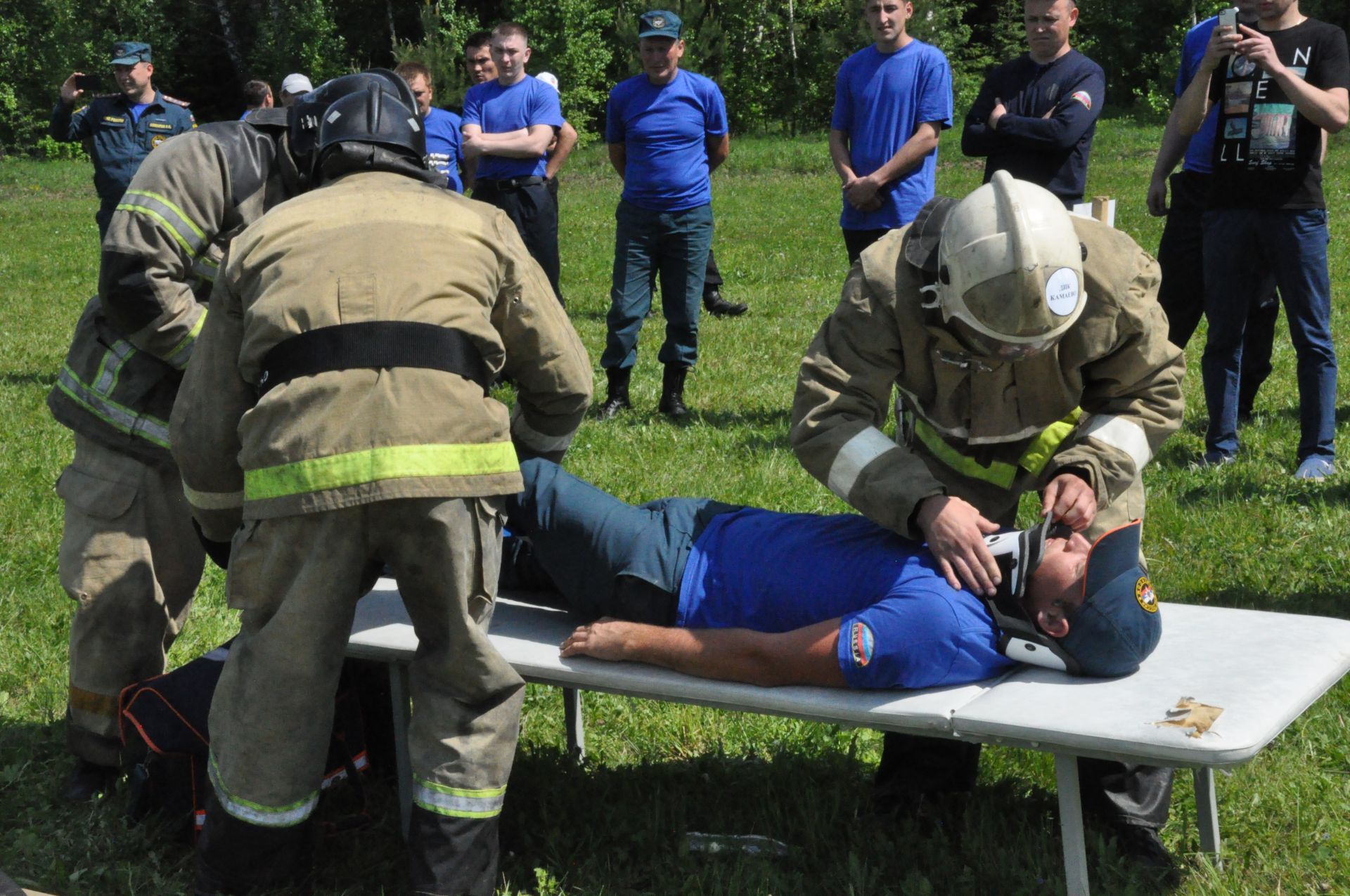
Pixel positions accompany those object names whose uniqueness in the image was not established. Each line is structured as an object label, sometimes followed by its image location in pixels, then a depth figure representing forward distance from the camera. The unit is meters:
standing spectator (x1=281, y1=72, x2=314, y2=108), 10.44
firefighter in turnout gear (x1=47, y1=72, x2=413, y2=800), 3.60
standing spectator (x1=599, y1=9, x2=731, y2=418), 7.87
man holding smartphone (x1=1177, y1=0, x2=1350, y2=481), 5.94
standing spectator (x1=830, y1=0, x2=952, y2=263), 7.15
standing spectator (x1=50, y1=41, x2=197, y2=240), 10.01
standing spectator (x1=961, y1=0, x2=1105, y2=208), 6.59
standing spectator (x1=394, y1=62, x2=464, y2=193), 8.67
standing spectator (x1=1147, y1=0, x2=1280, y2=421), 6.66
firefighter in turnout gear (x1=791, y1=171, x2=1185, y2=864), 3.16
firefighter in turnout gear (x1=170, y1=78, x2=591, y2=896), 2.87
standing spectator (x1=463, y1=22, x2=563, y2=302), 8.71
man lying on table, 3.08
